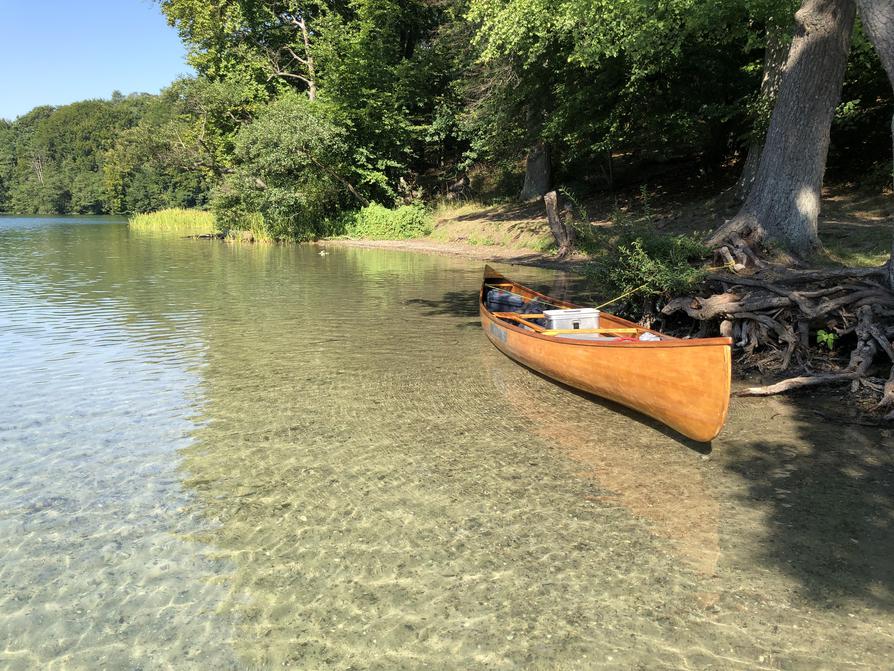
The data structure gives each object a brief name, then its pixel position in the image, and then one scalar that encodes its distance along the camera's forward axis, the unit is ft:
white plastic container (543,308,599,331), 26.68
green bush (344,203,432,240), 93.81
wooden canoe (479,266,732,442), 16.06
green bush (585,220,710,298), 27.53
